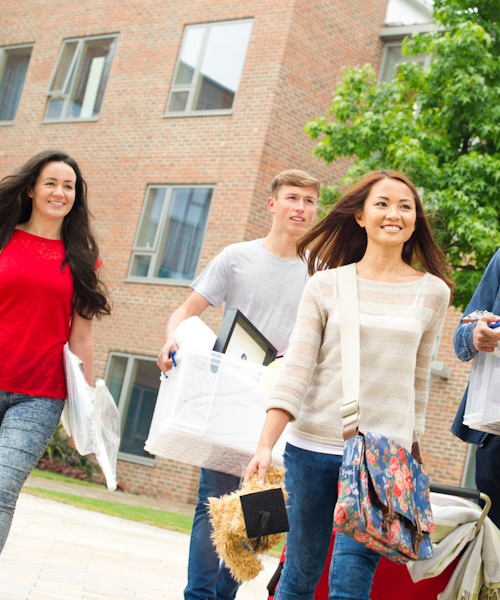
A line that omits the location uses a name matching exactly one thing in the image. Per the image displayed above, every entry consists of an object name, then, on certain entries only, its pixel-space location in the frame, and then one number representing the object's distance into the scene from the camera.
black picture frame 4.31
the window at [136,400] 18.00
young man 4.93
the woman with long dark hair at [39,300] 4.39
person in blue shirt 3.98
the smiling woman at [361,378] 3.44
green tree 12.61
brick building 17.66
